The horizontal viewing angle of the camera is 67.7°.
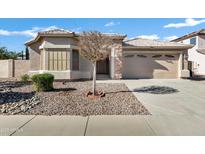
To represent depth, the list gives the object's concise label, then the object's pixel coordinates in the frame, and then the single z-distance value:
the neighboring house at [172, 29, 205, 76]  17.92
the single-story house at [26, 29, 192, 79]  11.16
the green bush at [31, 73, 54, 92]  7.85
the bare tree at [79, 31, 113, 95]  7.30
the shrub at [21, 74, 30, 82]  11.62
